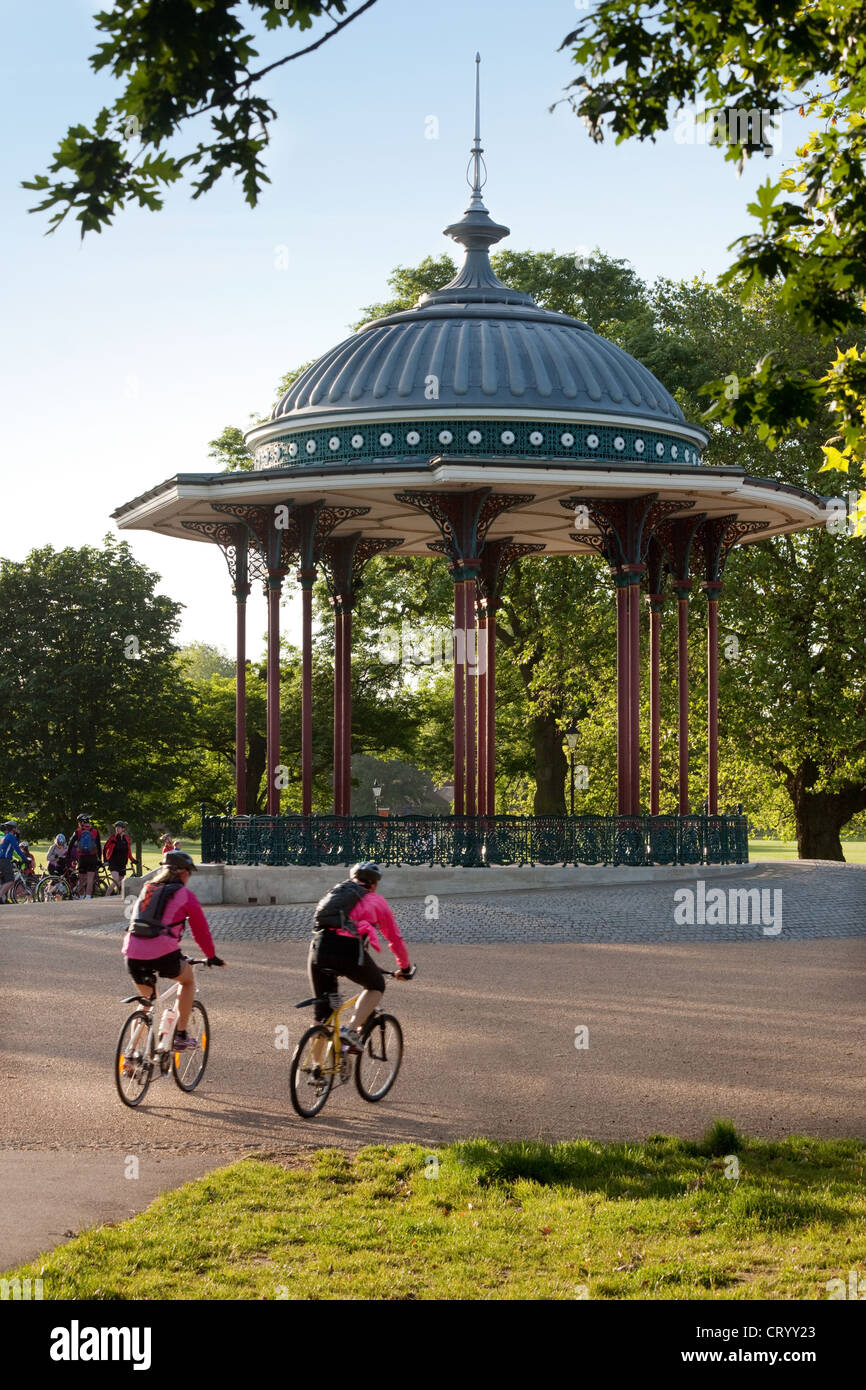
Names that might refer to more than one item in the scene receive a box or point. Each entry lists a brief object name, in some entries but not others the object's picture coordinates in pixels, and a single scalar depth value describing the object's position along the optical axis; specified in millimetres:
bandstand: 26875
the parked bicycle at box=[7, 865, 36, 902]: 32656
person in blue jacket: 31695
